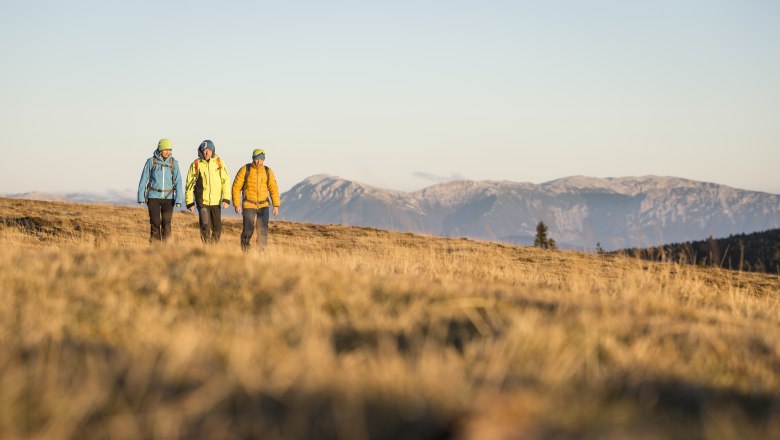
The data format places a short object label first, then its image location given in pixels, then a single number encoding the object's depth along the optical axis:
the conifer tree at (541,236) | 117.38
